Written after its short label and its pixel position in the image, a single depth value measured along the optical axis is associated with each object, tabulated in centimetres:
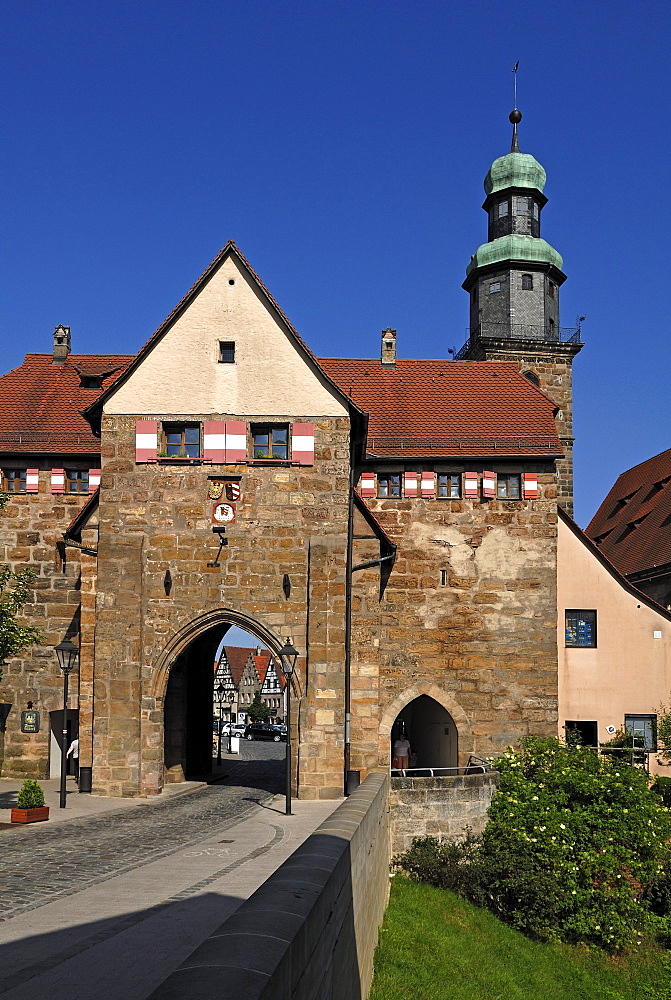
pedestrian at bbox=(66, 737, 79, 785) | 2362
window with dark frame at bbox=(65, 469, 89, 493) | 2631
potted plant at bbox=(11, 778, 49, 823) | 1591
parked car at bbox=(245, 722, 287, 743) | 5962
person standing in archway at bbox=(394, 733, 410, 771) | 2567
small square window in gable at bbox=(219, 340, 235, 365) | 2184
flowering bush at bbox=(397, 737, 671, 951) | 1938
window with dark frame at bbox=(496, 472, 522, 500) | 2638
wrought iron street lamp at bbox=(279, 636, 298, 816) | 1788
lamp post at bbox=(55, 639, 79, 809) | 1923
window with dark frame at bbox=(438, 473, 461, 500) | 2650
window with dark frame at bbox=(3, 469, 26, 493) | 2628
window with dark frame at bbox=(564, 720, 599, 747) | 2589
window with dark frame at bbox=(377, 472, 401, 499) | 2662
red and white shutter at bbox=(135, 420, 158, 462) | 2161
